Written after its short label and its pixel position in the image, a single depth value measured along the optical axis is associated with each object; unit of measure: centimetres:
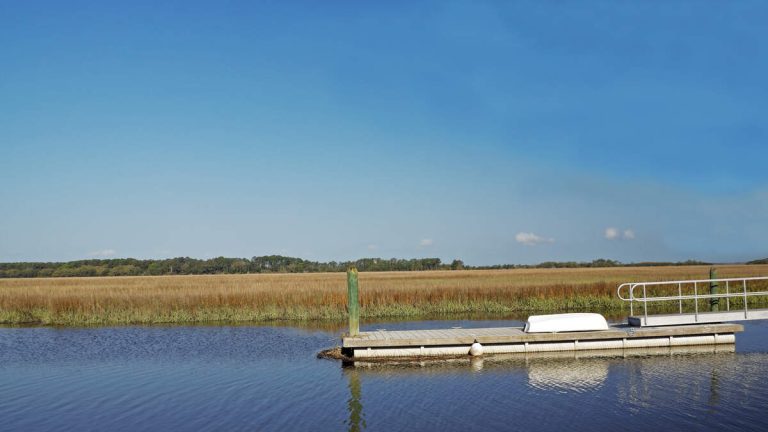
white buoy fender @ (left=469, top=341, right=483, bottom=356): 1775
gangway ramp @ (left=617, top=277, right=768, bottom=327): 1959
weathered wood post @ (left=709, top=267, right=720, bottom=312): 2209
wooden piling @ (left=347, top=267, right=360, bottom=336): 1888
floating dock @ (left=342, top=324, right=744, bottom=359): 1800
